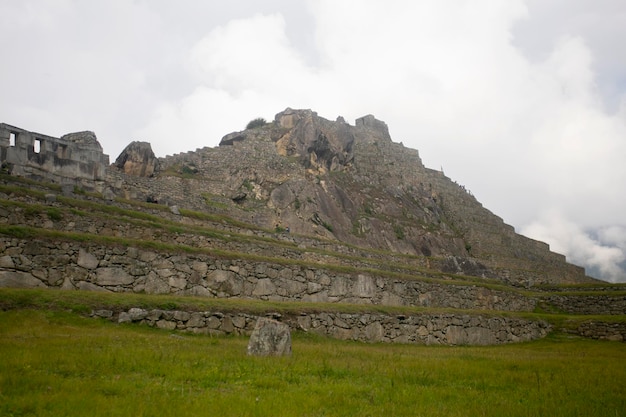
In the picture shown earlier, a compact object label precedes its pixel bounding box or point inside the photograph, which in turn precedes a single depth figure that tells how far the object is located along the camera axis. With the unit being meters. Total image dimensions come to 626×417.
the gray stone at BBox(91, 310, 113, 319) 14.95
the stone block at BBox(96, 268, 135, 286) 18.27
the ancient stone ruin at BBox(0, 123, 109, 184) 31.59
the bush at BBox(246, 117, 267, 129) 68.62
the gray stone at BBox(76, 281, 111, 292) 17.64
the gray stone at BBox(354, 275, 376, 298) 25.80
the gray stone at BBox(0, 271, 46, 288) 16.17
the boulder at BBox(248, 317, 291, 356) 12.60
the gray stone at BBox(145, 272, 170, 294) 19.22
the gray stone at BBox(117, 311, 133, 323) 15.13
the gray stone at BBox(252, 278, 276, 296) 22.42
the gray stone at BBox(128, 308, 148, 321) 15.43
